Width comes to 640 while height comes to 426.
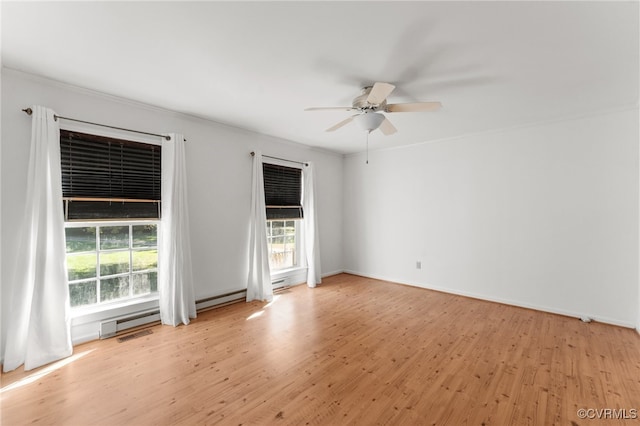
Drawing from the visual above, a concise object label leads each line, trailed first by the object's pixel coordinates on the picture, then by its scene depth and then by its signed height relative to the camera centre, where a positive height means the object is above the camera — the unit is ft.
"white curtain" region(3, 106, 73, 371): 7.71 -1.67
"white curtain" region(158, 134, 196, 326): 10.59 -1.09
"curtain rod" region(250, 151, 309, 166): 13.69 +2.84
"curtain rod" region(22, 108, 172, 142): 8.00 +3.00
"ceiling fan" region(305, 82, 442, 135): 7.84 +3.16
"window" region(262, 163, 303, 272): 14.96 -0.21
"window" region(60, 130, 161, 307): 8.92 -0.13
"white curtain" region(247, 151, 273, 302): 13.46 -1.93
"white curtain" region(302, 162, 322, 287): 16.37 -0.59
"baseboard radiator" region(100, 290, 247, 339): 9.50 -4.10
